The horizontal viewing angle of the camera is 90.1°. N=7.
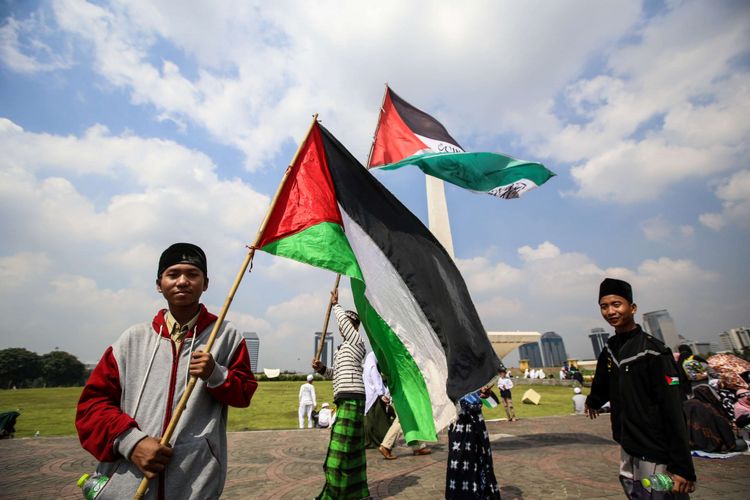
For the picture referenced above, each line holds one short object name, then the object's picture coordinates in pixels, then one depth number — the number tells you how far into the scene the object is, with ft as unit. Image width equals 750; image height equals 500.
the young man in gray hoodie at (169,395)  6.19
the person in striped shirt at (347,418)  13.63
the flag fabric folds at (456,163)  18.98
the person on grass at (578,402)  52.65
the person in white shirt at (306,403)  44.01
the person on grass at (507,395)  45.42
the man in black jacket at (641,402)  8.46
